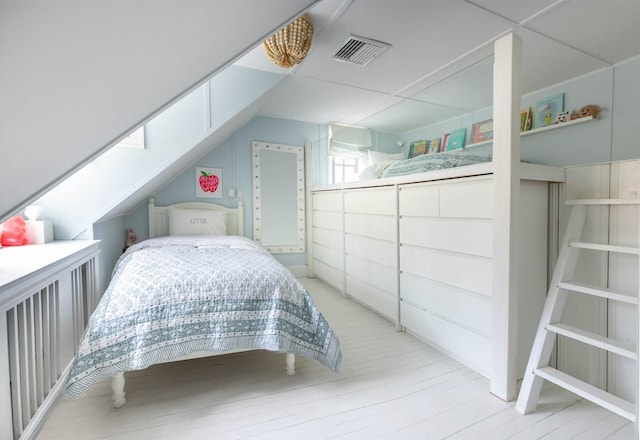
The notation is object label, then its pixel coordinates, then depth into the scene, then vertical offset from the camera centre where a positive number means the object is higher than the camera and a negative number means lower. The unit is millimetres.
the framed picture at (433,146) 2158 +511
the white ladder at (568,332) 1182 -572
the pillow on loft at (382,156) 2646 +539
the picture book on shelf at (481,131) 1641 +496
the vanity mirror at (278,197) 3646 +193
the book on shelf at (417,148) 2330 +533
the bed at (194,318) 1307 -533
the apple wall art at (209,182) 3330 +352
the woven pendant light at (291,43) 1808 +1115
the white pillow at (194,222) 3000 -110
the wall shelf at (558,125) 2369 +759
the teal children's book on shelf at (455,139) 2015 +522
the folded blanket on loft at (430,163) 1782 +336
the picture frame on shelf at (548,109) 2603 +948
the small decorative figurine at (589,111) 2342 +825
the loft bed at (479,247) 1408 -230
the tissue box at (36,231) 1656 -107
